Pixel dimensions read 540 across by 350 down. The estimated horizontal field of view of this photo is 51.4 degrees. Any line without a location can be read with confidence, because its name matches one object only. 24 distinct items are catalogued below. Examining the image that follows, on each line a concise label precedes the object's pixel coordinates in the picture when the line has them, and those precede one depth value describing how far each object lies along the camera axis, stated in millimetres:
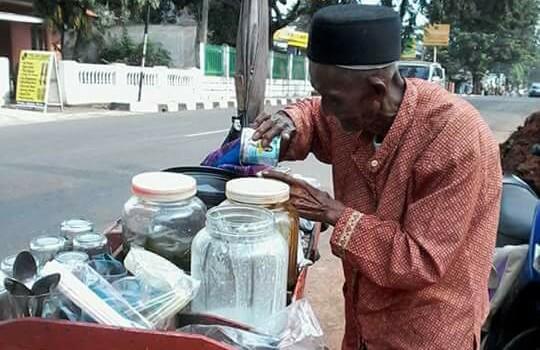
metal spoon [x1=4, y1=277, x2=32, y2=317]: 967
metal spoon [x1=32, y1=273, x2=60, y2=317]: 940
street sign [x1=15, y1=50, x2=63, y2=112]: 12031
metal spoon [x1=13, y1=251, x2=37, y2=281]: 1047
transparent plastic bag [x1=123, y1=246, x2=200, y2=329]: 977
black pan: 1425
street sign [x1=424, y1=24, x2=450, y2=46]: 31781
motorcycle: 2305
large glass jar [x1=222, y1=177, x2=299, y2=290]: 1166
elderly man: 1112
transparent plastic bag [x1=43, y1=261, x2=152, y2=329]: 934
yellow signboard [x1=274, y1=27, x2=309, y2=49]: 29406
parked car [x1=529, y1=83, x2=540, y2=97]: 33903
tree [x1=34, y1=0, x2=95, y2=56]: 15102
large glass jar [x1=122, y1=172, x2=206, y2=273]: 1178
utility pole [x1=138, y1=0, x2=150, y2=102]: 15542
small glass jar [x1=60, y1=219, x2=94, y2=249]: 1319
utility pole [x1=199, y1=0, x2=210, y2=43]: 18812
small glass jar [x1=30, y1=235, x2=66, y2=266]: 1202
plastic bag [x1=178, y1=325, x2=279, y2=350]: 964
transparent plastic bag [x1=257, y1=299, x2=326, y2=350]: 995
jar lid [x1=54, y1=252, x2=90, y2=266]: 1082
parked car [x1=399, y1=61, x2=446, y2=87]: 16203
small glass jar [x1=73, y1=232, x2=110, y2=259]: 1235
